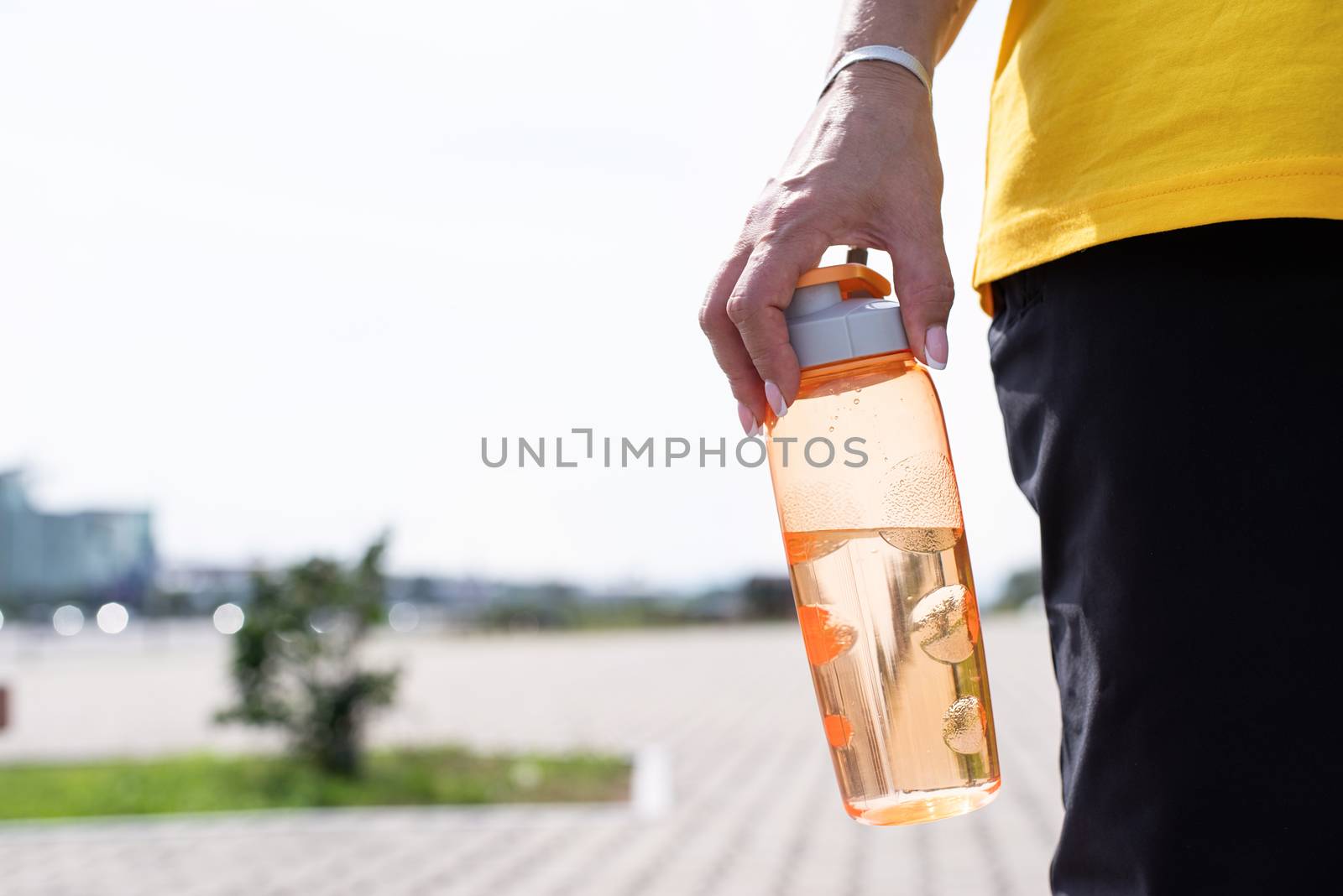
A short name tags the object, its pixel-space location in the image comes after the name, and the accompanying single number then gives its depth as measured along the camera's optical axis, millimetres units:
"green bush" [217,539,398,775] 8070
